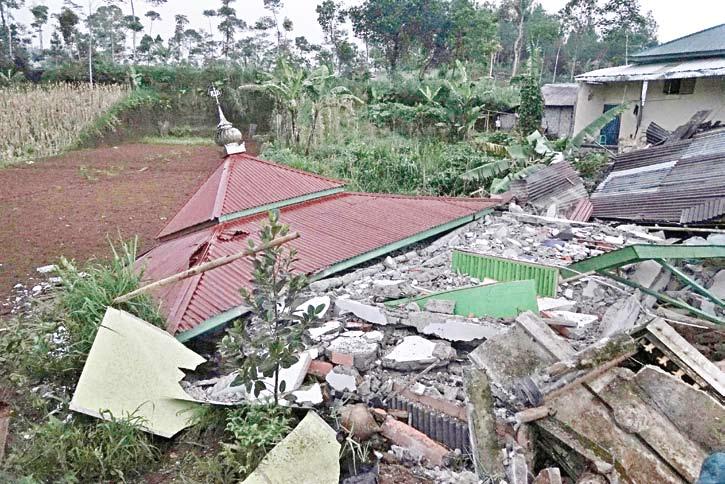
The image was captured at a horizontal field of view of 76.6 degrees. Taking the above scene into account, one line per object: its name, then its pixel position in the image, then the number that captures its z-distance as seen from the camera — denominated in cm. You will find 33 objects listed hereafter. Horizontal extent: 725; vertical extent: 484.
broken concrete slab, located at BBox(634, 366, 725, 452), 268
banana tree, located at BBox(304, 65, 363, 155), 1472
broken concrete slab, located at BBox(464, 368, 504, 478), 285
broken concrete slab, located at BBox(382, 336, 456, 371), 363
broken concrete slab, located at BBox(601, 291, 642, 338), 390
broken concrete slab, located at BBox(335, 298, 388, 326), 415
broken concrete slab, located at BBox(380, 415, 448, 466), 311
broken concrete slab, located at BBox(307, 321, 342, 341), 410
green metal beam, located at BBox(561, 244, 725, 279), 350
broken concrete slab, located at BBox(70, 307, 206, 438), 353
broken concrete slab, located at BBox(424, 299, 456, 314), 419
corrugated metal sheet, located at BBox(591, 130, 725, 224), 725
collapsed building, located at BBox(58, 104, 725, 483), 279
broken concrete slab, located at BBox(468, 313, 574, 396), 327
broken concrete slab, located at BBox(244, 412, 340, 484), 295
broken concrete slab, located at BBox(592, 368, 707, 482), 263
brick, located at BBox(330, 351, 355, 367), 369
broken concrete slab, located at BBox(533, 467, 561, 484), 248
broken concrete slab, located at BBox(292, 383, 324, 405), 346
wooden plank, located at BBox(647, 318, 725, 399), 290
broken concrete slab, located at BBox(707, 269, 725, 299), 479
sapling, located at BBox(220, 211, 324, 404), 303
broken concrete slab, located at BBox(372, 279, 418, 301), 471
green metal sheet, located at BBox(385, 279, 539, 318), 413
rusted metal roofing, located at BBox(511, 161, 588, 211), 906
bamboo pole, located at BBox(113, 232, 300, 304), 380
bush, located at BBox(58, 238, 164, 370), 410
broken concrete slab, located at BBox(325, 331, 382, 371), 370
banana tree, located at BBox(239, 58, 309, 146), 1400
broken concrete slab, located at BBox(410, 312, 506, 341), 378
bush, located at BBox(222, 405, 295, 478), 314
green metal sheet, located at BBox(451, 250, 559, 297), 487
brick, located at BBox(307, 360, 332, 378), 369
